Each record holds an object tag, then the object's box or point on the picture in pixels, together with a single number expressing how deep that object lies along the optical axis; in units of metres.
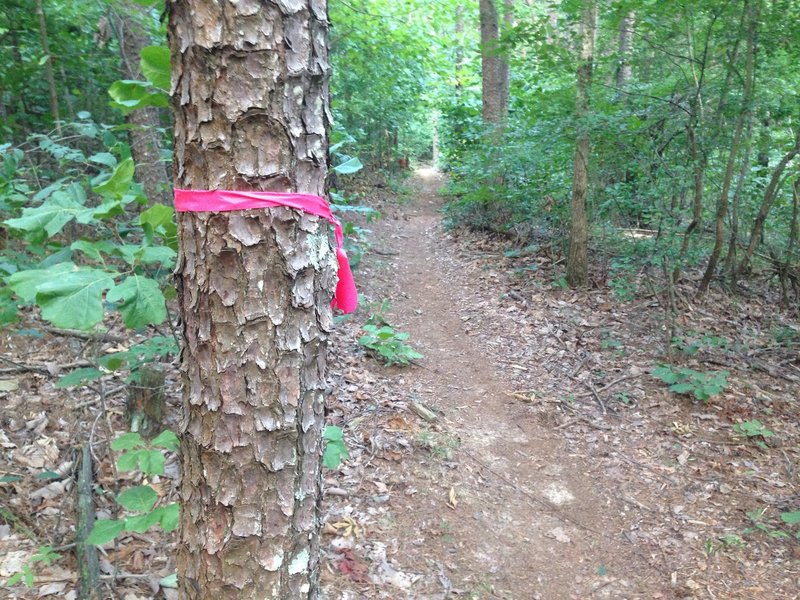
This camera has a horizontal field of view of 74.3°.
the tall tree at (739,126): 5.78
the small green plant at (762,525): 3.66
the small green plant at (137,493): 1.94
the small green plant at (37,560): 2.43
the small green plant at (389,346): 5.49
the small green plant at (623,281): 6.89
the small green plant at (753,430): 4.58
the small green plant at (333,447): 2.24
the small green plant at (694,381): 4.95
